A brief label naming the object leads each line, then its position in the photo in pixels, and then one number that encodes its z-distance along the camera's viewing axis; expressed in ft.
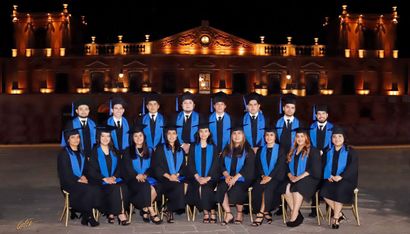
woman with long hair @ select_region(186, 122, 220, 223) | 31.71
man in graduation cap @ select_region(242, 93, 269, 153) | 36.01
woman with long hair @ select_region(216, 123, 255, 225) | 31.55
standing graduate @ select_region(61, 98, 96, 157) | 34.50
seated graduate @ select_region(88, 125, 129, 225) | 31.12
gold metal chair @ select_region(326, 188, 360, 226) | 30.63
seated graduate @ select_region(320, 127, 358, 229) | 30.58
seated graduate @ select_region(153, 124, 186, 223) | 31.86
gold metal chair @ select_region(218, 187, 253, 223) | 31.78
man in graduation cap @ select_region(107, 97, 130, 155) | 34.96
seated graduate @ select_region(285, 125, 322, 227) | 30.78
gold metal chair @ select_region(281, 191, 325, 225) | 31.14
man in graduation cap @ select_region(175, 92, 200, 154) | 37.12
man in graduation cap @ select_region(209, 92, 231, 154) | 36.52
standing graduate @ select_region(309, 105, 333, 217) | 34.32
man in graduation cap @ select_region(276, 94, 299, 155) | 35.47
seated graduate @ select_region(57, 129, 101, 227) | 30.94
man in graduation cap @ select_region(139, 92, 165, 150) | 36.83
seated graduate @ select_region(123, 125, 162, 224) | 31.48
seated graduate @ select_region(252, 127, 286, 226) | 31.42
